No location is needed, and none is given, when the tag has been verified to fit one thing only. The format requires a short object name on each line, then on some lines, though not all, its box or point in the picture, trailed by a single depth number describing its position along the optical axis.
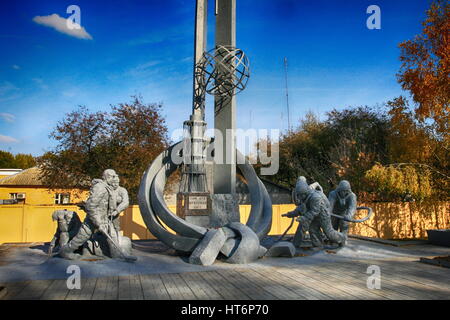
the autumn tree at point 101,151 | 19.88
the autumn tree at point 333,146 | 21.25
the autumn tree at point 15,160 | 57.14
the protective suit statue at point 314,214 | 9.88
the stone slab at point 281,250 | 9.28
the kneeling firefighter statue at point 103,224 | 8.64
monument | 8.91
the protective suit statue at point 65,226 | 9.49
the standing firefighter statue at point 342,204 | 10.74
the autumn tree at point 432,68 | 10.43
